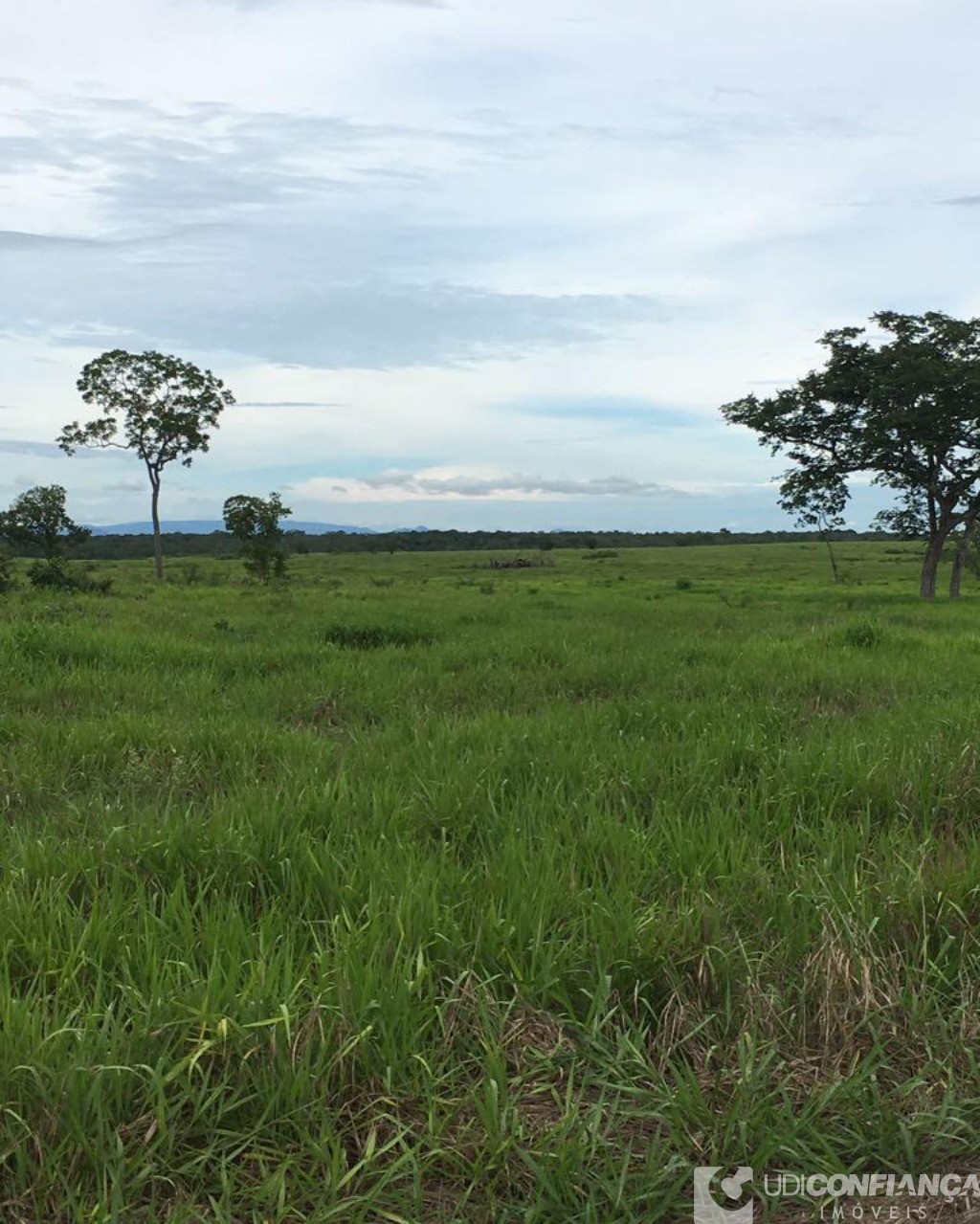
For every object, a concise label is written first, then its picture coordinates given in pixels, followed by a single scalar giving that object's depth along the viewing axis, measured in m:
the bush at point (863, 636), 13.26
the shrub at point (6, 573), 23.57
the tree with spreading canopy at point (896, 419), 30.20
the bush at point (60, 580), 26.65
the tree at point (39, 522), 51.44
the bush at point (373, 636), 13.12
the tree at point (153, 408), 48.25
